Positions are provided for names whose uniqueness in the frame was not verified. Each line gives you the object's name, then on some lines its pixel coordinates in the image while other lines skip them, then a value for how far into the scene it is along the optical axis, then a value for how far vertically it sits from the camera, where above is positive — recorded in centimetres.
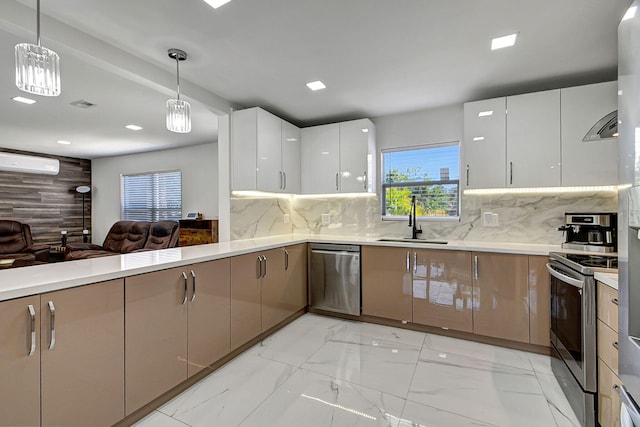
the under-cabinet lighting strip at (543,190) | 266 +22
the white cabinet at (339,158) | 347 +66
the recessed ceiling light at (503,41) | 204 +117
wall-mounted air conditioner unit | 538 +92
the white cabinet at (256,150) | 312 +67
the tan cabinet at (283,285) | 281 -71
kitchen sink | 291 -29
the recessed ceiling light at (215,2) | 168 +117
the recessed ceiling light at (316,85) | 276 +119
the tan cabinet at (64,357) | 123 -65
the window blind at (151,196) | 588 +34
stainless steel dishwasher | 321 -70
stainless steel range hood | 172 +49
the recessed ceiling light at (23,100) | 316 +120
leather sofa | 494 -46
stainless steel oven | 166 -73
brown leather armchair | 485 -50
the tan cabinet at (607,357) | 145 -72
